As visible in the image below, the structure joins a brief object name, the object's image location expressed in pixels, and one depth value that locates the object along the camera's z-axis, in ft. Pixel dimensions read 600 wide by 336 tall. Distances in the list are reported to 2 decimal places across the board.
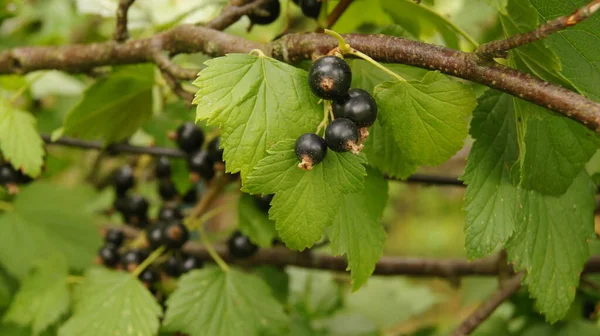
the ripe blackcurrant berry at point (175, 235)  1.41
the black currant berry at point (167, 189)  1.67
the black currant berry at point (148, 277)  1.44
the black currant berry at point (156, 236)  1.43
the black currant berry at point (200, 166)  1.41
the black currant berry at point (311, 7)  1.26
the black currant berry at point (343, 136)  1.03
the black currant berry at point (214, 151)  1.41
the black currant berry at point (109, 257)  1.50
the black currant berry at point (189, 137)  1.46
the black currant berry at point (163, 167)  1.60
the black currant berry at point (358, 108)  1.04
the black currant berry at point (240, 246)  1.44
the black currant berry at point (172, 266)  1.45
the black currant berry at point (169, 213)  1.49
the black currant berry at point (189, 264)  1.44
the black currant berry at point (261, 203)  1.36
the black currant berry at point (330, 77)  1.04
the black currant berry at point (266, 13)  1.28
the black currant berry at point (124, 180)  1.74
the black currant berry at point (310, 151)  1.03
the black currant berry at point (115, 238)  1.56
